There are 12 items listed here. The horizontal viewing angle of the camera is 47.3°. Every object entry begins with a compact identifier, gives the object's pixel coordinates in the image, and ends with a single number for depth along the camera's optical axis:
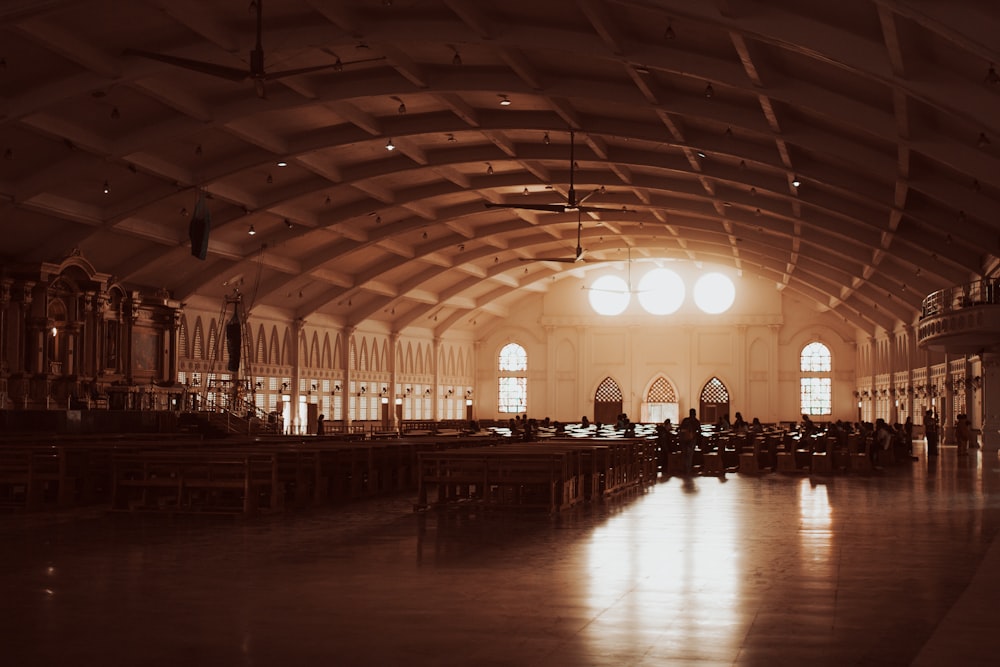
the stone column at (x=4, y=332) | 27.67
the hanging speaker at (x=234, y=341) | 32.84
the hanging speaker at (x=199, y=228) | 20.58
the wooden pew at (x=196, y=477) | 14.32
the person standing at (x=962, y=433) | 30.77
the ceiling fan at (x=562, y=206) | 26.13
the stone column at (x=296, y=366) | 44.44
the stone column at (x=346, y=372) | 48.31
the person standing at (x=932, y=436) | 31.25
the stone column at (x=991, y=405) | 31.80
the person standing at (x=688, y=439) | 25.27
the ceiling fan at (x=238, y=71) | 14.68
